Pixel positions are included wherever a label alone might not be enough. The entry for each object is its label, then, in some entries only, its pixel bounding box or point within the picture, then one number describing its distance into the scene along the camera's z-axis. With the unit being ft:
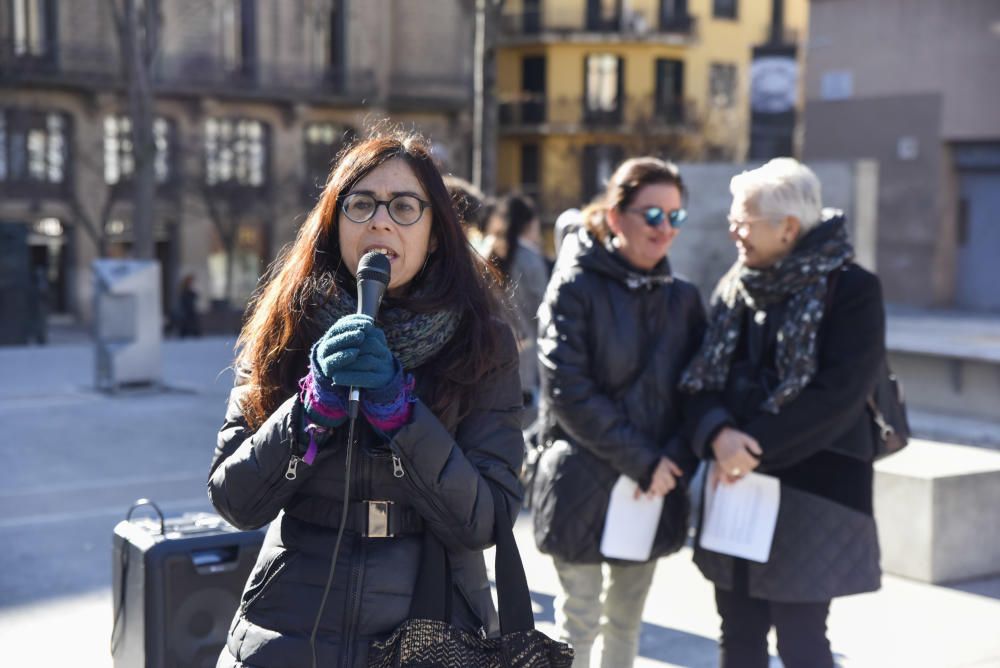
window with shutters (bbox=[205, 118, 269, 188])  138.21
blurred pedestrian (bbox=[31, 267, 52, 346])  73.15
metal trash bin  43.80
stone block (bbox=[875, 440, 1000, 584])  21.04
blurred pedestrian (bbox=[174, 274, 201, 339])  102.89
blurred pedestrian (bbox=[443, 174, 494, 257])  20.56
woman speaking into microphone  8.36
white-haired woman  12.74
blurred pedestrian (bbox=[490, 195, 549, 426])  21.72
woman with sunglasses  13.94
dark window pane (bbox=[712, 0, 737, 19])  178.60
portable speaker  13.30
